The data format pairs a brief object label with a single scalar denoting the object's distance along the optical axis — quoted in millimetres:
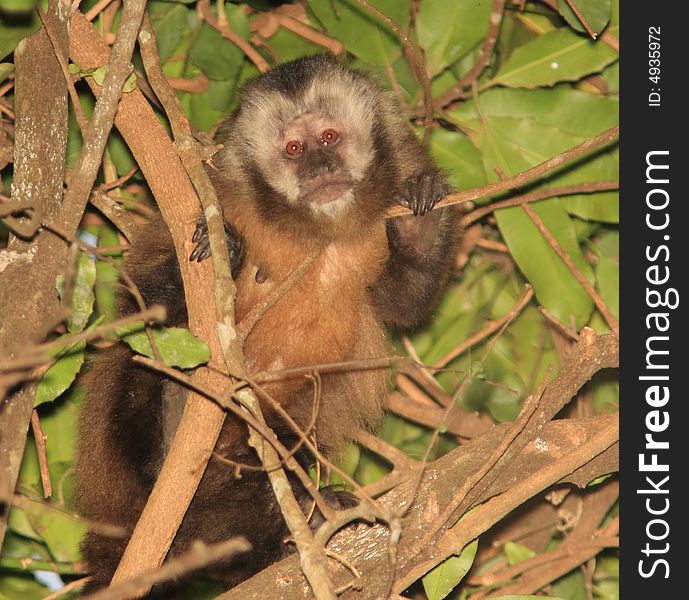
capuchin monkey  7723
